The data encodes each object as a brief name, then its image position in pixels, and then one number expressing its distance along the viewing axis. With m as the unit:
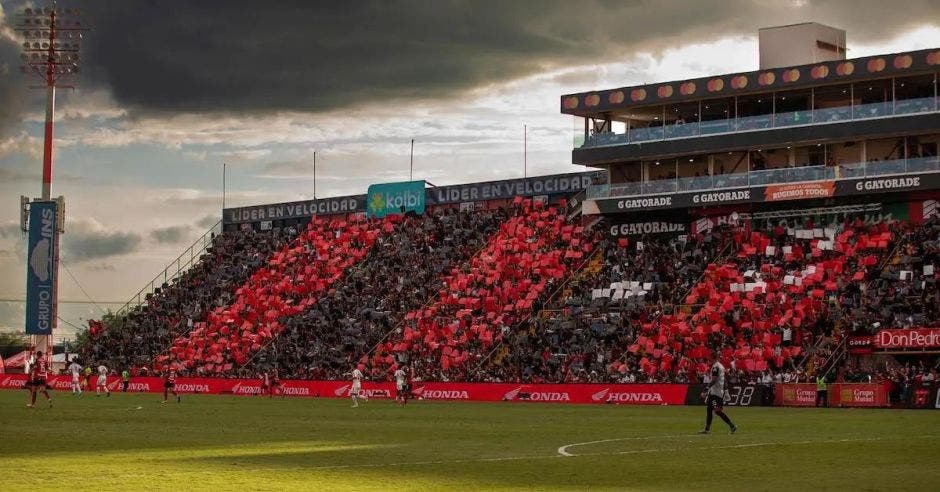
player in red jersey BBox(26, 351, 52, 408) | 56.65
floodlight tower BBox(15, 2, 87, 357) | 101.56
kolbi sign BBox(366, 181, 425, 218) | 102.25
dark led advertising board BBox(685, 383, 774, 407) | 60.69
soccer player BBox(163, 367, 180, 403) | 66.94
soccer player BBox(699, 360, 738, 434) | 35.59
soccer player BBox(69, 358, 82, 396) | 74.88
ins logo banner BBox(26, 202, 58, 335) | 101.19
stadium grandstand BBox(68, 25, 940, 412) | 66.69
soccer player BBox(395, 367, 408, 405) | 63.34
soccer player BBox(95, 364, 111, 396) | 74.78
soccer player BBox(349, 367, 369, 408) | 62.44
